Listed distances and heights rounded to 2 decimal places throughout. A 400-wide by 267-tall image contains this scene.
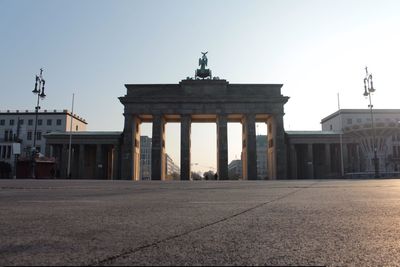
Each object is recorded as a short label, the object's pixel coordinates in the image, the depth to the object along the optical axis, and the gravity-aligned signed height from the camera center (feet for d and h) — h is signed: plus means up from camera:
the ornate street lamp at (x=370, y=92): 144.15 +32.46
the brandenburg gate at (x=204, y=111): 183.62 +32.66
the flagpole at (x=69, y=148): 201.01 +15.62
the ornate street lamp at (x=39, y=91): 133.69 +30.73
